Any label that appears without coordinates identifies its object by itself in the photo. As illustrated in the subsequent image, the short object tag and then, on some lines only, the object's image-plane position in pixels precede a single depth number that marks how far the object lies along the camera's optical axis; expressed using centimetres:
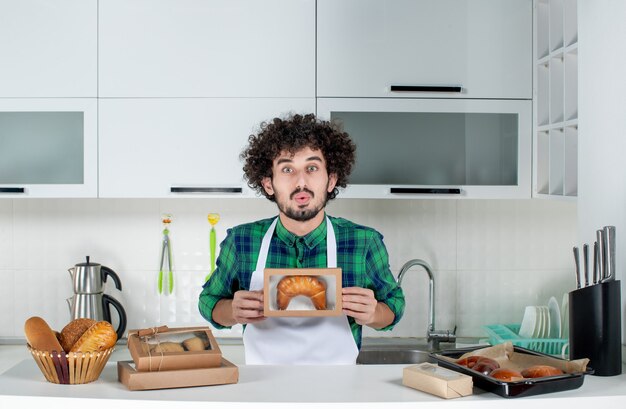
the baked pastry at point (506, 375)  152
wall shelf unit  246
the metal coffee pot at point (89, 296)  290
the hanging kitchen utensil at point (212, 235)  304
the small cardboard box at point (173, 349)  155
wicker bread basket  153
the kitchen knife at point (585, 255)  182
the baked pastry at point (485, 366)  157
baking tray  150
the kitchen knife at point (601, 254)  176
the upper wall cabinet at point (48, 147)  270
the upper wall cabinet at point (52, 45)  269
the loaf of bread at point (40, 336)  155
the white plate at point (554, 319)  283
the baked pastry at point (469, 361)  162
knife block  173
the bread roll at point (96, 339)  155
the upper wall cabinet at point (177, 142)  269
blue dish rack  272
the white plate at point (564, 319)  285
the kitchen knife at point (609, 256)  176
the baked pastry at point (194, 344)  159
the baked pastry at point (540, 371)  154
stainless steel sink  296
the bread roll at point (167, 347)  157
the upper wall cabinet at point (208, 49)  269
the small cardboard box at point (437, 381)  150
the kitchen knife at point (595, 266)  179
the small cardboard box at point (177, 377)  153
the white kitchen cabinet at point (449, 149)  274
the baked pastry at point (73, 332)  158
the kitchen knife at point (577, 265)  185
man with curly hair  208
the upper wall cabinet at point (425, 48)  270
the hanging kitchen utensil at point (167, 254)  307
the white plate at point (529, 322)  282
